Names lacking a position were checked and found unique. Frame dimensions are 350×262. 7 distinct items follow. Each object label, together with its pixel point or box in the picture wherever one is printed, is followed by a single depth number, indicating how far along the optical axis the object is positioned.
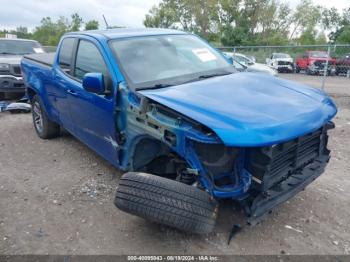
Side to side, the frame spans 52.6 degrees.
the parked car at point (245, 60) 15.75
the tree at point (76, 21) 51.96
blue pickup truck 2.73
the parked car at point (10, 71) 8.95
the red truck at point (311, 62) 22.52
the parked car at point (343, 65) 16.08
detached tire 2.71
